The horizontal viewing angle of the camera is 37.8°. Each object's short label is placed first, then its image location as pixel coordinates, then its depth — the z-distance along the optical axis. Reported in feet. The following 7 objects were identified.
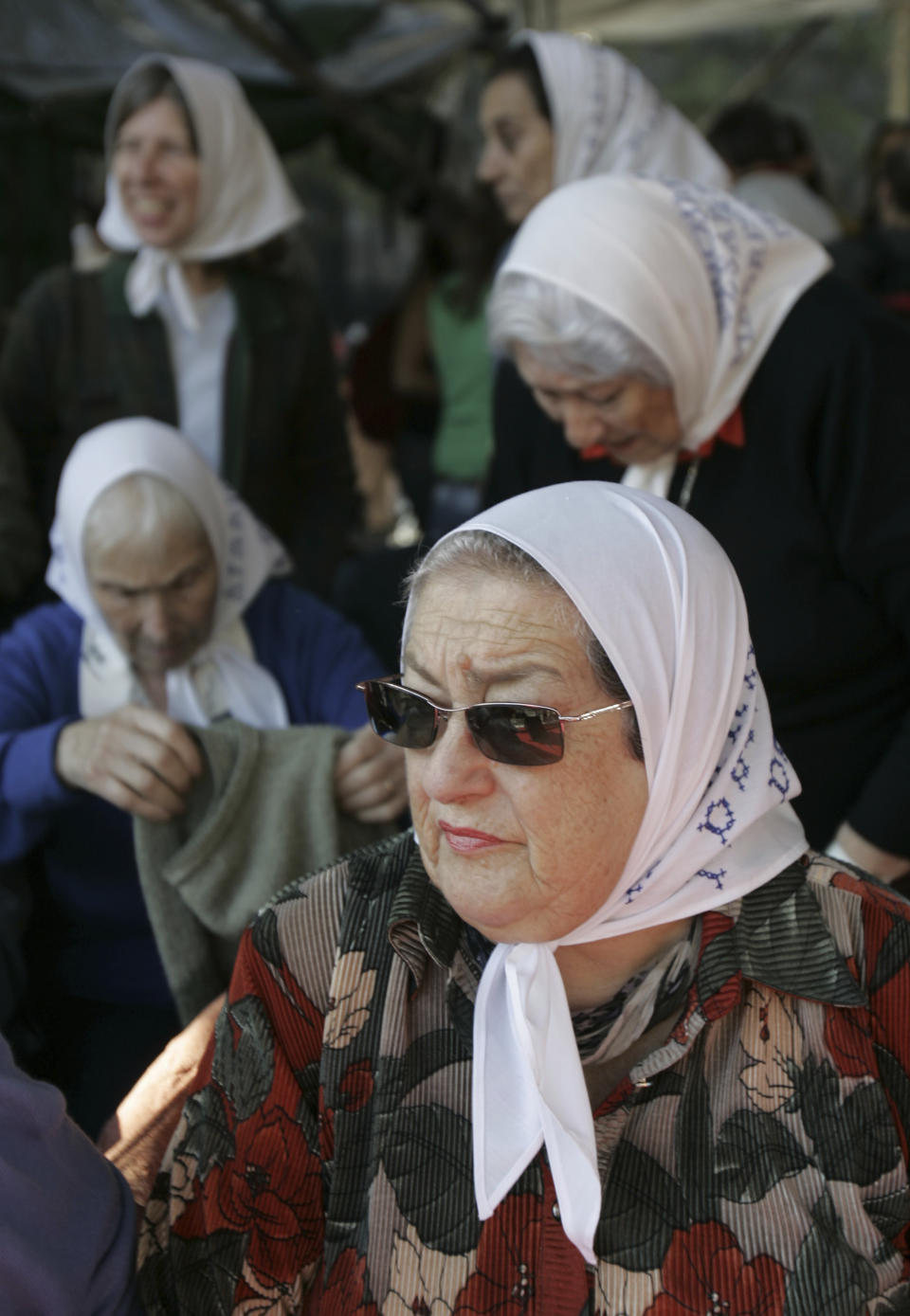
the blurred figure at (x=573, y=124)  11.14
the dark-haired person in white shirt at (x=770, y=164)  15.38
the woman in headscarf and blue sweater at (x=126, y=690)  7.36
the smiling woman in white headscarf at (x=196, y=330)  11.07
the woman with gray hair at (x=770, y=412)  7.55
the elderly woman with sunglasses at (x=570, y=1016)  4.82
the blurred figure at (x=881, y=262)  14.26
